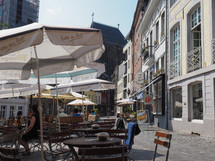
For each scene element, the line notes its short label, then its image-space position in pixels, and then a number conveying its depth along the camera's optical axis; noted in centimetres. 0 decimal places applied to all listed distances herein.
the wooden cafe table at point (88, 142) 279
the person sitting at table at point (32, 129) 512
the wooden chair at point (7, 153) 208
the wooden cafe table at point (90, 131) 490
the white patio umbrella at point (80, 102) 1434
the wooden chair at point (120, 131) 401
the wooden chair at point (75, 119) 802
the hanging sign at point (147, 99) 1227
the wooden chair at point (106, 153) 224
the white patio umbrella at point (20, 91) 871
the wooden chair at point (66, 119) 796
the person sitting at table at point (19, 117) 811
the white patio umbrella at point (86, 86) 759
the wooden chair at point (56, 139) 356
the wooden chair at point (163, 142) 310
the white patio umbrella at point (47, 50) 259
